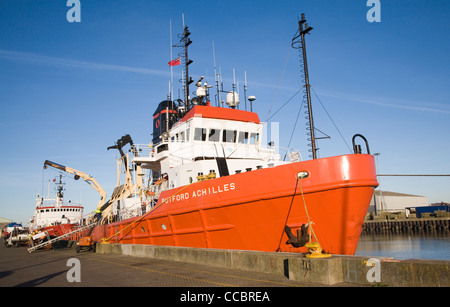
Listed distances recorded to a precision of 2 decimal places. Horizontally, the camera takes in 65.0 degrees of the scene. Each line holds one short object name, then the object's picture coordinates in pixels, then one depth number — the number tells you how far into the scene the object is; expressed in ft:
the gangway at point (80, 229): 75.37
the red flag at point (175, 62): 68.95
